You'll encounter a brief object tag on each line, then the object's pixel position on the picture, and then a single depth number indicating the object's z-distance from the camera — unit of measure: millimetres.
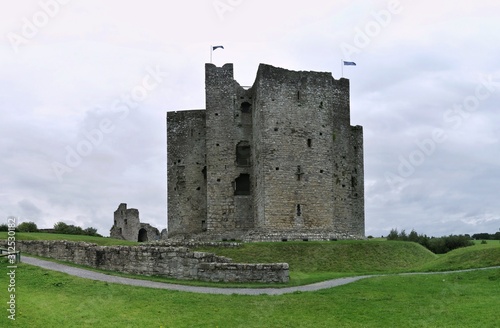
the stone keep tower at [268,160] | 45750
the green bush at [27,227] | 48131
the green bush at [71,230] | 51375
